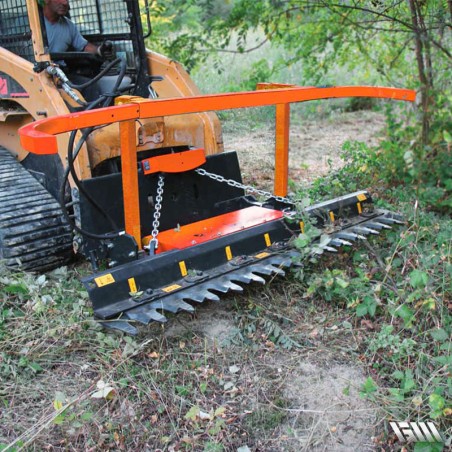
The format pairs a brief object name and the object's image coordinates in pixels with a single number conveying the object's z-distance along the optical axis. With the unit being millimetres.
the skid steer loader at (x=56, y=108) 4062
